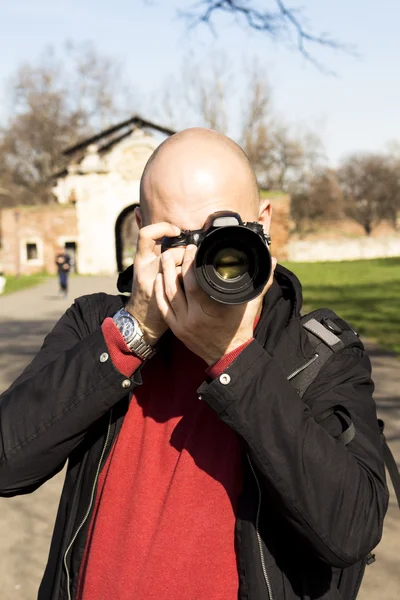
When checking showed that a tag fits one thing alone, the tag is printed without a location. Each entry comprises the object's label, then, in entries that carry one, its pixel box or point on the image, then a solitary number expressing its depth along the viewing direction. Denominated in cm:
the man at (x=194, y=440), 142
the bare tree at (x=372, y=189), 7556
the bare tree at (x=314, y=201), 5931
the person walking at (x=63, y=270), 2147
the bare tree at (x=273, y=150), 5000
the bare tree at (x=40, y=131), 5638
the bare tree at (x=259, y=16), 919
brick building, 3966
